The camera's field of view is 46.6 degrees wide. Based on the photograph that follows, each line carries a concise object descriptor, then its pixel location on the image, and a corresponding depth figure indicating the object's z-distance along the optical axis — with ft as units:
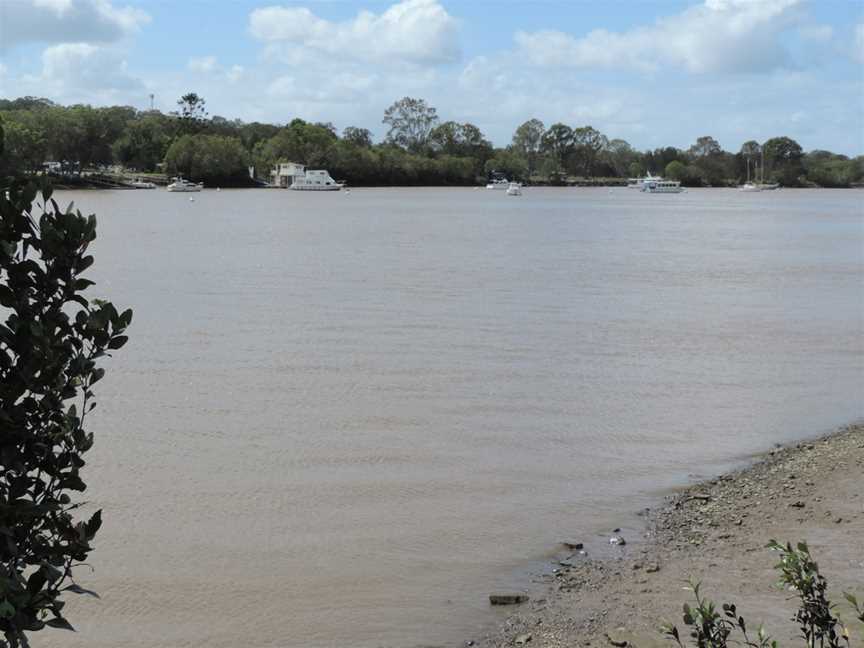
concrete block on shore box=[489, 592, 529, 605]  27.14
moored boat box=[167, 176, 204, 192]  475.31
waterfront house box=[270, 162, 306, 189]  586.04
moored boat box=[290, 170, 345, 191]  568.00
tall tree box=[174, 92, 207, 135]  623.77
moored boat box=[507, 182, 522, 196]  568.41
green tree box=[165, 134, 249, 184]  530.68
